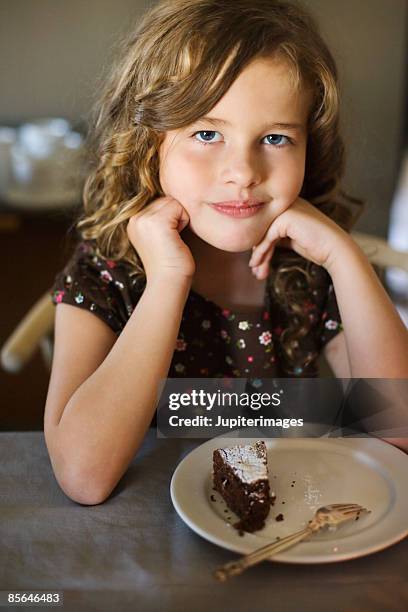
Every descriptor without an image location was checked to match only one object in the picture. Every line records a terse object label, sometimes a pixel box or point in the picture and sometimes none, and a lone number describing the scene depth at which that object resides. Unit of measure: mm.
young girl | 593
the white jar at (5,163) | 2021
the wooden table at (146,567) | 417
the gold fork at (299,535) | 435
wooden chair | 865
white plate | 452
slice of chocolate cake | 474
